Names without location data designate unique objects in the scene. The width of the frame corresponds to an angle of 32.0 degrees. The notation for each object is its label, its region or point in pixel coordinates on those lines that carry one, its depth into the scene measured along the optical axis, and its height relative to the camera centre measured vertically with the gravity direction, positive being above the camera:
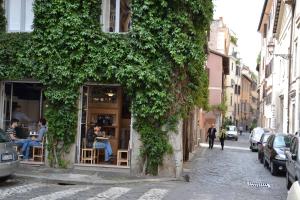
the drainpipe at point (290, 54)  29.66 +4.22
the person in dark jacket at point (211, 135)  35.45 -0.71
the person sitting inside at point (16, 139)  18.14 -0.67
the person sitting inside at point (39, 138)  17.97 -0.63
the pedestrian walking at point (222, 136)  36.34 -0.77
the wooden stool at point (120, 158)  17.92 -1.22
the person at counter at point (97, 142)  18.14 -0.70
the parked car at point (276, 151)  19.27 -0.95
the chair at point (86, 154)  17.97 -1.14
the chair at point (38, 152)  18.08 -1.11
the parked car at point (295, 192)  5.68 -0.73
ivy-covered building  16.70 +1.89
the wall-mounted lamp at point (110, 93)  18.84 +1.05
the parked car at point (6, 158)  13.52 -1.01
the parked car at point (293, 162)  12.91 -0.93
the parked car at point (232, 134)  59.27 -1.00
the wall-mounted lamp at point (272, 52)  30.09 +5.31
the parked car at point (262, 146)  25.82 -1.02
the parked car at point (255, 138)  36.03 -0.83
